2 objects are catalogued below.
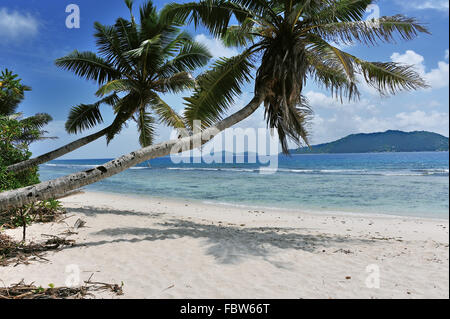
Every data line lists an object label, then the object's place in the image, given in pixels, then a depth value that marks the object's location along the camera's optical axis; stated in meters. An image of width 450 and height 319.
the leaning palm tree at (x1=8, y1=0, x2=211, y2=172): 9.91
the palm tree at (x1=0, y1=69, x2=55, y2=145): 4.17
